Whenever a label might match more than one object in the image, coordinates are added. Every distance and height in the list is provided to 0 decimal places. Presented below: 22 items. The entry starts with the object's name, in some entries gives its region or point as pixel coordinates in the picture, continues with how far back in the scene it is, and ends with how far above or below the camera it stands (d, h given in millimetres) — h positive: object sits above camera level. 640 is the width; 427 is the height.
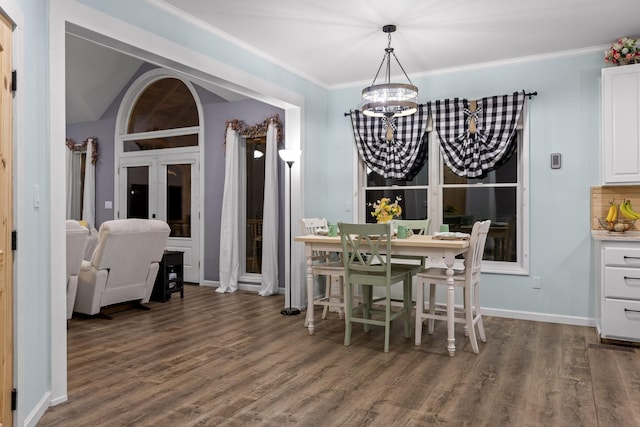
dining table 3738 -324
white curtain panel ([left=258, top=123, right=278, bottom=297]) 6254 -121
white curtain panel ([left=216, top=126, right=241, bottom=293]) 6527 -139
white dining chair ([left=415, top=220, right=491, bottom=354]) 3785 -575
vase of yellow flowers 4340 -13
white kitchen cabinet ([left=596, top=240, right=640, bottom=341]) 3855 -644
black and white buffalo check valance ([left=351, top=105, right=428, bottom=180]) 5453 +770
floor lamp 5145 +559
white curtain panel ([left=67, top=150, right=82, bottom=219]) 8227 +423
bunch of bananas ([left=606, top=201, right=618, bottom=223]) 4297 -40
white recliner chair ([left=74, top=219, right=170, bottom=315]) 4785 -553
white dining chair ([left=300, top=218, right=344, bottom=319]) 4484 -543
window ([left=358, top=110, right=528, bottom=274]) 5031 +101
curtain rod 4844 +1150
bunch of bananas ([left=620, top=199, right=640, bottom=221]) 4250 -13
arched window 7125 +1390
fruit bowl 4176 -133
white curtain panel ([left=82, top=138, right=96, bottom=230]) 7895 +353
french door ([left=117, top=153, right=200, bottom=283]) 7086 +217
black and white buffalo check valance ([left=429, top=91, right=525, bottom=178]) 4930 +815
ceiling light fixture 3891 +921
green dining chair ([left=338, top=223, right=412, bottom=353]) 3803 -514
